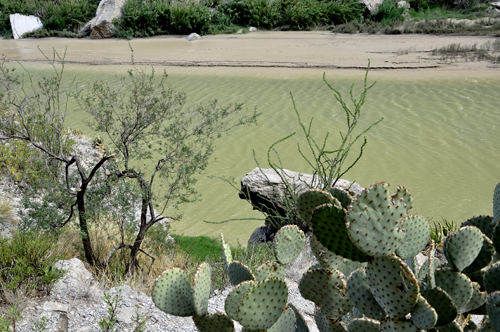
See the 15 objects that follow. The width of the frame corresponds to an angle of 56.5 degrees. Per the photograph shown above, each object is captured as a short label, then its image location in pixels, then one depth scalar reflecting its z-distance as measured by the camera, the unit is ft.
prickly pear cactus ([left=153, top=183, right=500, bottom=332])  4.48
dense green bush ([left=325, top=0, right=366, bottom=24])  81.19
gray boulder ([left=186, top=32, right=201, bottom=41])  74.38
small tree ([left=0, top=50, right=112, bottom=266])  16.24
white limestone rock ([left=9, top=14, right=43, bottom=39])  84.43
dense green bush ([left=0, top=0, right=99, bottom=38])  86.94
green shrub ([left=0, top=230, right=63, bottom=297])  12.76
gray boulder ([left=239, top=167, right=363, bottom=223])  21.98
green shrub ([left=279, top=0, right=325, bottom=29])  79.20
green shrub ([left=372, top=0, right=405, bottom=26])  80.33
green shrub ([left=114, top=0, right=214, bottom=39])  78.43
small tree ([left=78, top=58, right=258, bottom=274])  17.20
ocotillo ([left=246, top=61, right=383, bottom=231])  19.83
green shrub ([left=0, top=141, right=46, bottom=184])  24.52
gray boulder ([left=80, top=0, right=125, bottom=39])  79.05
